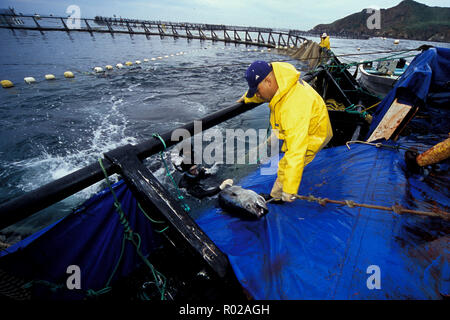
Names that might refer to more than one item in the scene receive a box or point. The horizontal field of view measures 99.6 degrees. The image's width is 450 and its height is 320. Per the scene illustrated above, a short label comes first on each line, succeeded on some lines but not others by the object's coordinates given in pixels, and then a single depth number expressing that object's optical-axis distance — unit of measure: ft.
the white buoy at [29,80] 44.88
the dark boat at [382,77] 32.63
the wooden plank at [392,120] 10.13
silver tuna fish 7.19
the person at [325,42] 52.16
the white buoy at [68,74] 49.47
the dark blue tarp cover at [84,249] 5.22
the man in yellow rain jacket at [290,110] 6.61
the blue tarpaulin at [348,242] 4.86
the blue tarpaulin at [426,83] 9.61
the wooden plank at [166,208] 4.72
